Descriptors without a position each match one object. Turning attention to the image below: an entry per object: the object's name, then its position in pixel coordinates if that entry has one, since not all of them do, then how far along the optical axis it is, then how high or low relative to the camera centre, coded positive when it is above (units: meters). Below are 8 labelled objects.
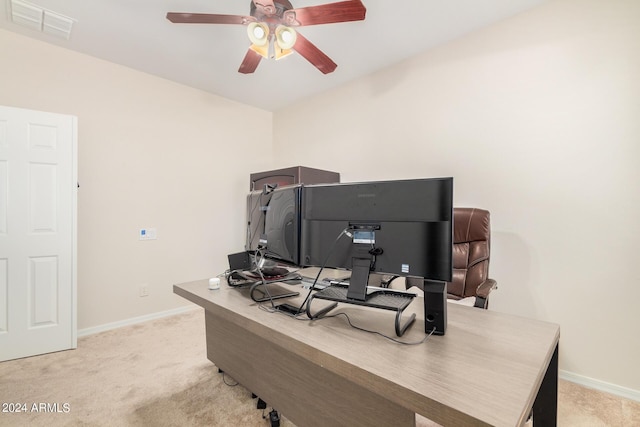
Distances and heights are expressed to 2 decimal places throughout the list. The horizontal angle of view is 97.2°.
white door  2.20 -0.21
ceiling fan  1.64 +1.17
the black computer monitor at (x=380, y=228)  0.94 -0.06
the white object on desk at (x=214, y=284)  1.52 -0.41
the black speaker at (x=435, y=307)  0.95 -0.33
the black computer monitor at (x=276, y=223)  1.27 -0.07
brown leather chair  1.95 -0.28
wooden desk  0.64 -0.42
